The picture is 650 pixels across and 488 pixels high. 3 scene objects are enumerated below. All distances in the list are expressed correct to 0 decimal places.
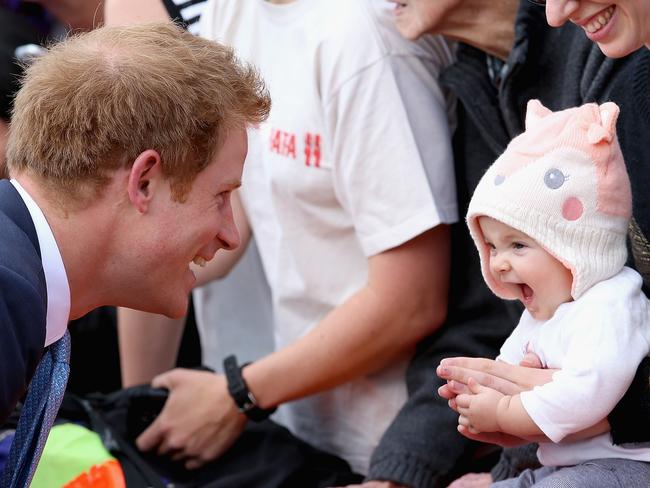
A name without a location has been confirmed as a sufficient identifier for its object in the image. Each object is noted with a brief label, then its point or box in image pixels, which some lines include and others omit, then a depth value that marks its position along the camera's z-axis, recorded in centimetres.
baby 442
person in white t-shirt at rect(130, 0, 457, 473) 478
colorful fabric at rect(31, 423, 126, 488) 467
